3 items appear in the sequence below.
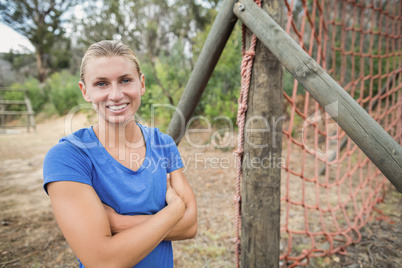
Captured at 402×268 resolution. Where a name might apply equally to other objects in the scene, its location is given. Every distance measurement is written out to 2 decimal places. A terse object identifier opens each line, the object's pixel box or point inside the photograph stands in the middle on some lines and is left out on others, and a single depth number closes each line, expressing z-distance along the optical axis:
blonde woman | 0.66
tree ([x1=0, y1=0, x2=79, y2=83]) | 14.11
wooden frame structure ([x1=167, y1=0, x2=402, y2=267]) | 0.69
